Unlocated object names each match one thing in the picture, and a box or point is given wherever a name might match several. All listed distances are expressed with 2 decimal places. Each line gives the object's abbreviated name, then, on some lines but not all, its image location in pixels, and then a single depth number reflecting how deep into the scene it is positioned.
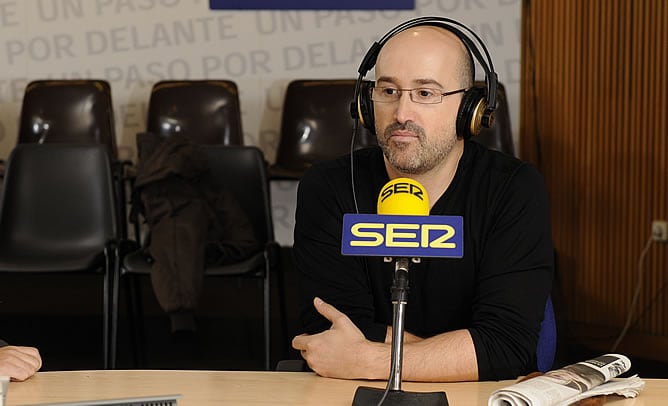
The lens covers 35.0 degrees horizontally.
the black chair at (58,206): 4.20
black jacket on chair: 3.96
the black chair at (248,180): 4.25
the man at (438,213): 2.02
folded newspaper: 1.59
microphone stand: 1.47
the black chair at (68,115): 5.13
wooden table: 1.68
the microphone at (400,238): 1.45
